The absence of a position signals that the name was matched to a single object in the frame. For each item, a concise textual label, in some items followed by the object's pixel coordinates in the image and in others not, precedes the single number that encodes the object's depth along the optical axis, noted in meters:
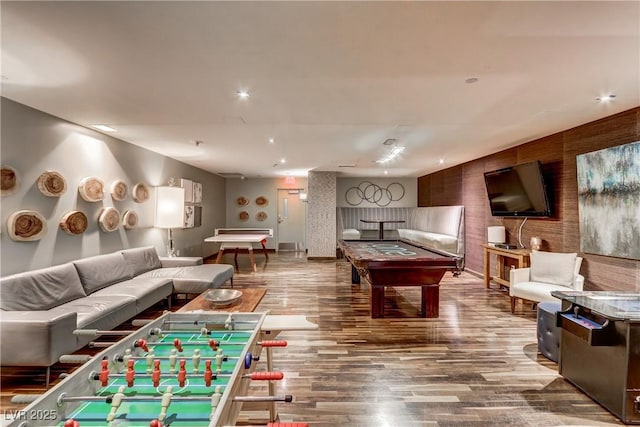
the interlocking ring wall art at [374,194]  10.05
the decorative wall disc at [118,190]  4.43
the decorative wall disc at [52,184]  3.26
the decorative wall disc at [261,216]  10.35
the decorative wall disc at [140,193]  4.99
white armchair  3.71
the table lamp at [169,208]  5.32
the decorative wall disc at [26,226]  2.95
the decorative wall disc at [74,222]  3.57
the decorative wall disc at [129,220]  4.70
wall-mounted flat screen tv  4.42
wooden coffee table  2.57
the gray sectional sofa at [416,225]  6.89
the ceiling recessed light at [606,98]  2.85
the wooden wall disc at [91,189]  3.84
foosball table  1.04
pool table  3.74
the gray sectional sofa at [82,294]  2.32
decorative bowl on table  2.64
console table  4.50
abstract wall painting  3.12
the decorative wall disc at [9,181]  2.86
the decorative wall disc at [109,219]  4.19
